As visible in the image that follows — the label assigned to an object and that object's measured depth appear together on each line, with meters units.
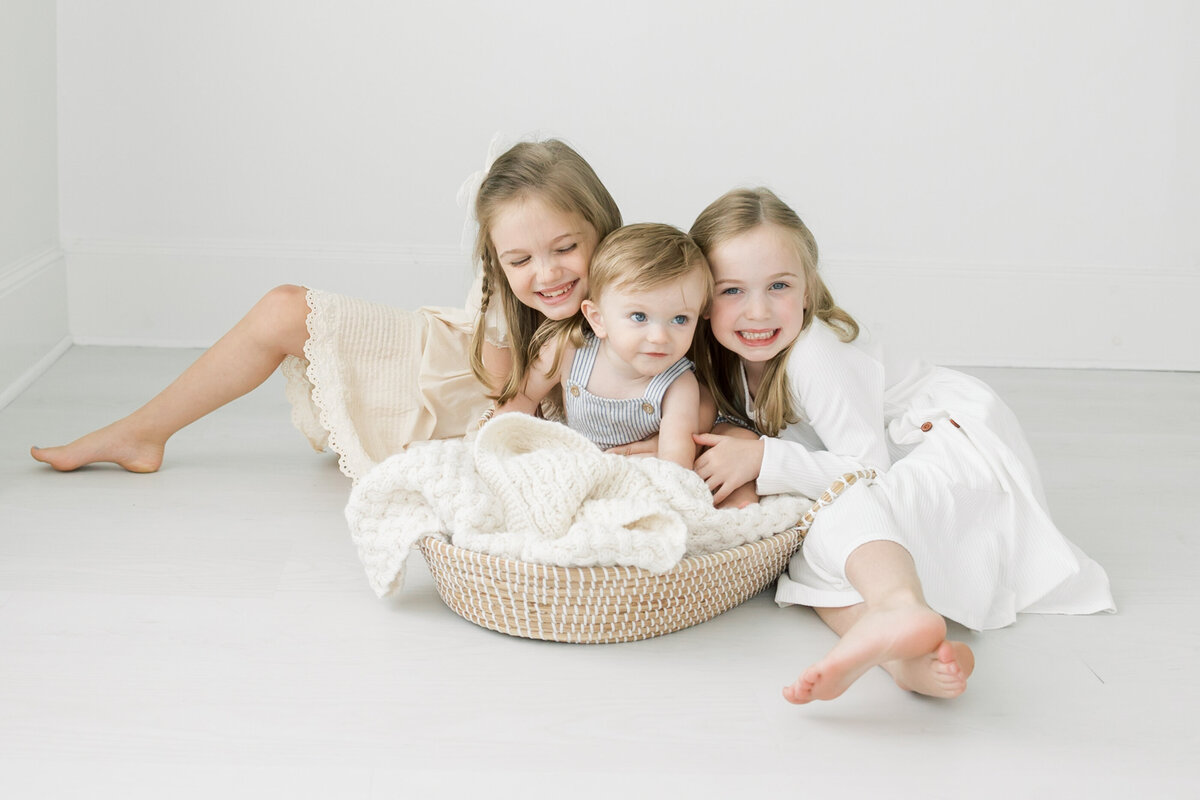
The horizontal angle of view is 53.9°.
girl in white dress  1.38
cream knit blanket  1.27
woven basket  1.26
